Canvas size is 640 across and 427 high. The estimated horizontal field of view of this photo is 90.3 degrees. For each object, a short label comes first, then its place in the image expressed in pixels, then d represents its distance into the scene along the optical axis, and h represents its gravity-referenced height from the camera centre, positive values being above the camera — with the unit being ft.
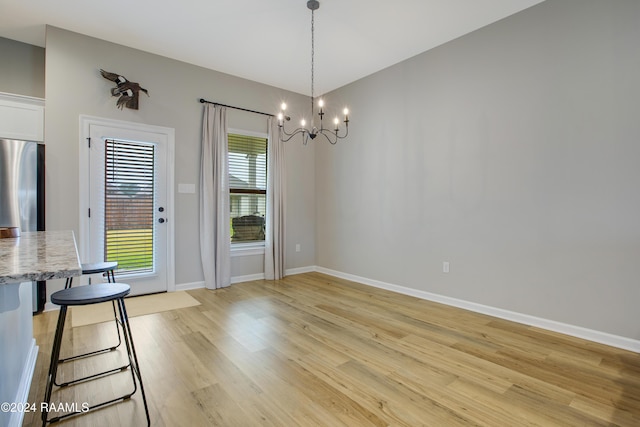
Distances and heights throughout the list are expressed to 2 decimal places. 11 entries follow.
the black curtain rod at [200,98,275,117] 14.96 +5.48
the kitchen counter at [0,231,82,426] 3.28 -1.24
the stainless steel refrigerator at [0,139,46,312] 10.59 +1.06
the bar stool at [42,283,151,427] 4.91 -1.34
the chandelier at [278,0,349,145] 17.04 +4.65
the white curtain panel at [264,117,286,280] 16.90 +0.41
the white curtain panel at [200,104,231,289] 14.90 +0.75
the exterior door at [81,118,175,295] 12.57 +0.55
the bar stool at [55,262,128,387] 7.84 -1.37
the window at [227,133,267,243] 16.26 +1.60
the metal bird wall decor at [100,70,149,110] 12.74 +5.17
